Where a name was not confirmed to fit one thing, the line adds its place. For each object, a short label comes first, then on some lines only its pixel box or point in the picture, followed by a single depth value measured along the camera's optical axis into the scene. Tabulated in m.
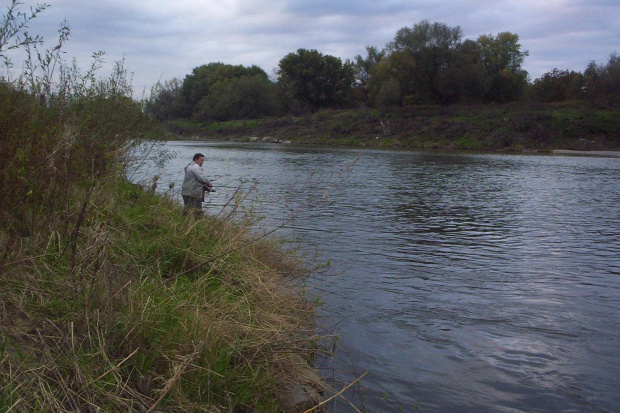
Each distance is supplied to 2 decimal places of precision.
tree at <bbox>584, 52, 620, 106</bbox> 71.62
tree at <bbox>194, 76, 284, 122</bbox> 96.62
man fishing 11.52
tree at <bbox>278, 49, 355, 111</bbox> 94.00
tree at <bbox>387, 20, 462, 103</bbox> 79.44
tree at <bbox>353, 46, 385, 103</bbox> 109.56
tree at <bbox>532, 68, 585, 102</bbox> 78.94
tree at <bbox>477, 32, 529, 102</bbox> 85.69
